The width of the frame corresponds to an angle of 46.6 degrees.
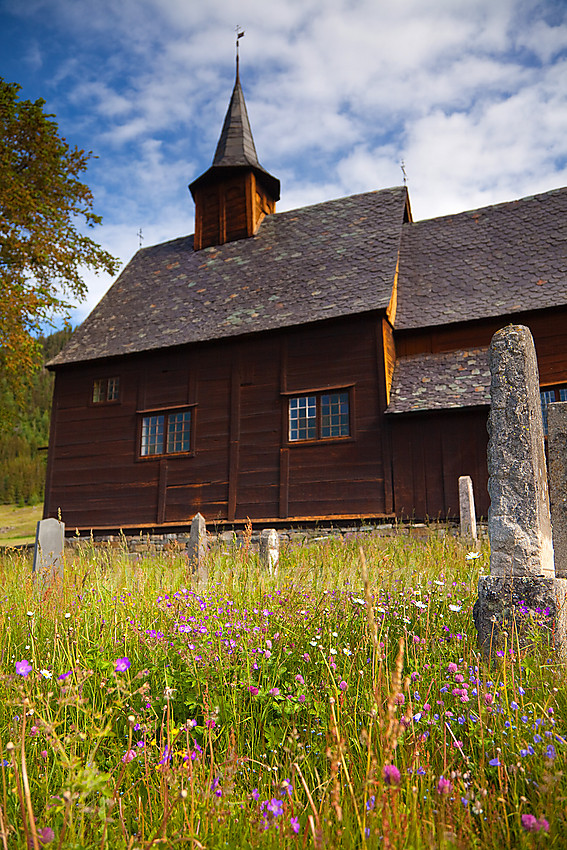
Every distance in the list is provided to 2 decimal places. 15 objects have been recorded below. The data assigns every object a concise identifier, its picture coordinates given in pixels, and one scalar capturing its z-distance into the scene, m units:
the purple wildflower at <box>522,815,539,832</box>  1.80
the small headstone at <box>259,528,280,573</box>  9.00
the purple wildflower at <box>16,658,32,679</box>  2.41
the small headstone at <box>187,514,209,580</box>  7.82
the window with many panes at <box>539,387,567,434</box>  14.15
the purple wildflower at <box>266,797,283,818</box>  2.07
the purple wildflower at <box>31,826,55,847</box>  1.75
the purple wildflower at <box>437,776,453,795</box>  2.01
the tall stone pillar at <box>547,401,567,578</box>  5.23
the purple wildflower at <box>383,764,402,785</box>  1.68
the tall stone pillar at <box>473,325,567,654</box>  4.15
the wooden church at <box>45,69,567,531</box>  14.53
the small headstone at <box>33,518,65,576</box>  7.77
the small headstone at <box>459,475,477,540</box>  11.98
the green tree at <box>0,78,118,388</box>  18.62
